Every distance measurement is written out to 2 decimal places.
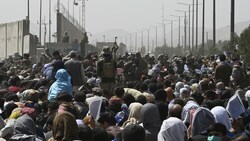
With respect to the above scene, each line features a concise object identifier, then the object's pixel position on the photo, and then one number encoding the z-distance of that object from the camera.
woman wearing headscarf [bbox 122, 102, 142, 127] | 11.13
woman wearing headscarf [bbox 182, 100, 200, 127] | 11.50
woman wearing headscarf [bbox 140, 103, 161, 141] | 10.51
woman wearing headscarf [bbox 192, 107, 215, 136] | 10.34
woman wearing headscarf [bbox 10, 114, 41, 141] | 9.14
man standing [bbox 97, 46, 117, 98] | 18.56
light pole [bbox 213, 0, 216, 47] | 52.35
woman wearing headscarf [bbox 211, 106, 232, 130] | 11.20
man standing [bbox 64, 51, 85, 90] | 17.28
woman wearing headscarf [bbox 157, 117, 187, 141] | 9.72
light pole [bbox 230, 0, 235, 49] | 34.14
